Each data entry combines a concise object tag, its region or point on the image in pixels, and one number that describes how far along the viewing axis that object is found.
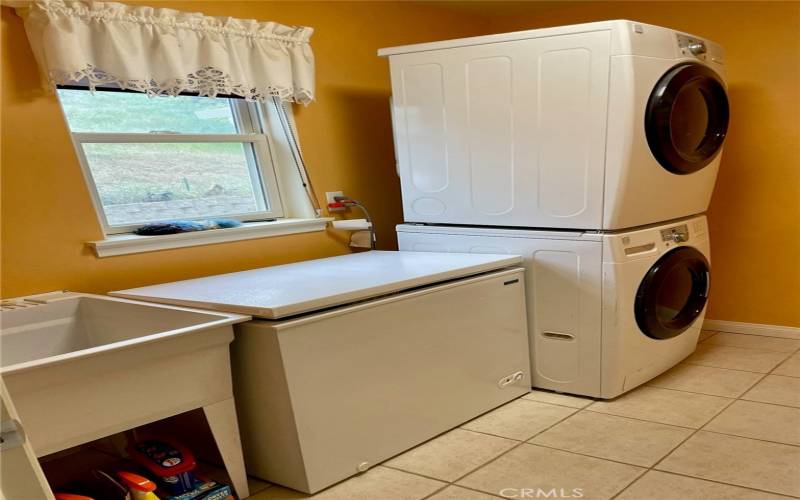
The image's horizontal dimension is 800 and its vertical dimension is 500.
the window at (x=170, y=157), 2.54
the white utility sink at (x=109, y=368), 1.50
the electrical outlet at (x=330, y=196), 3.16
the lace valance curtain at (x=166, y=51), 2.17
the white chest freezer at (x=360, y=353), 1.87
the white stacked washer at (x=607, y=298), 2.43
